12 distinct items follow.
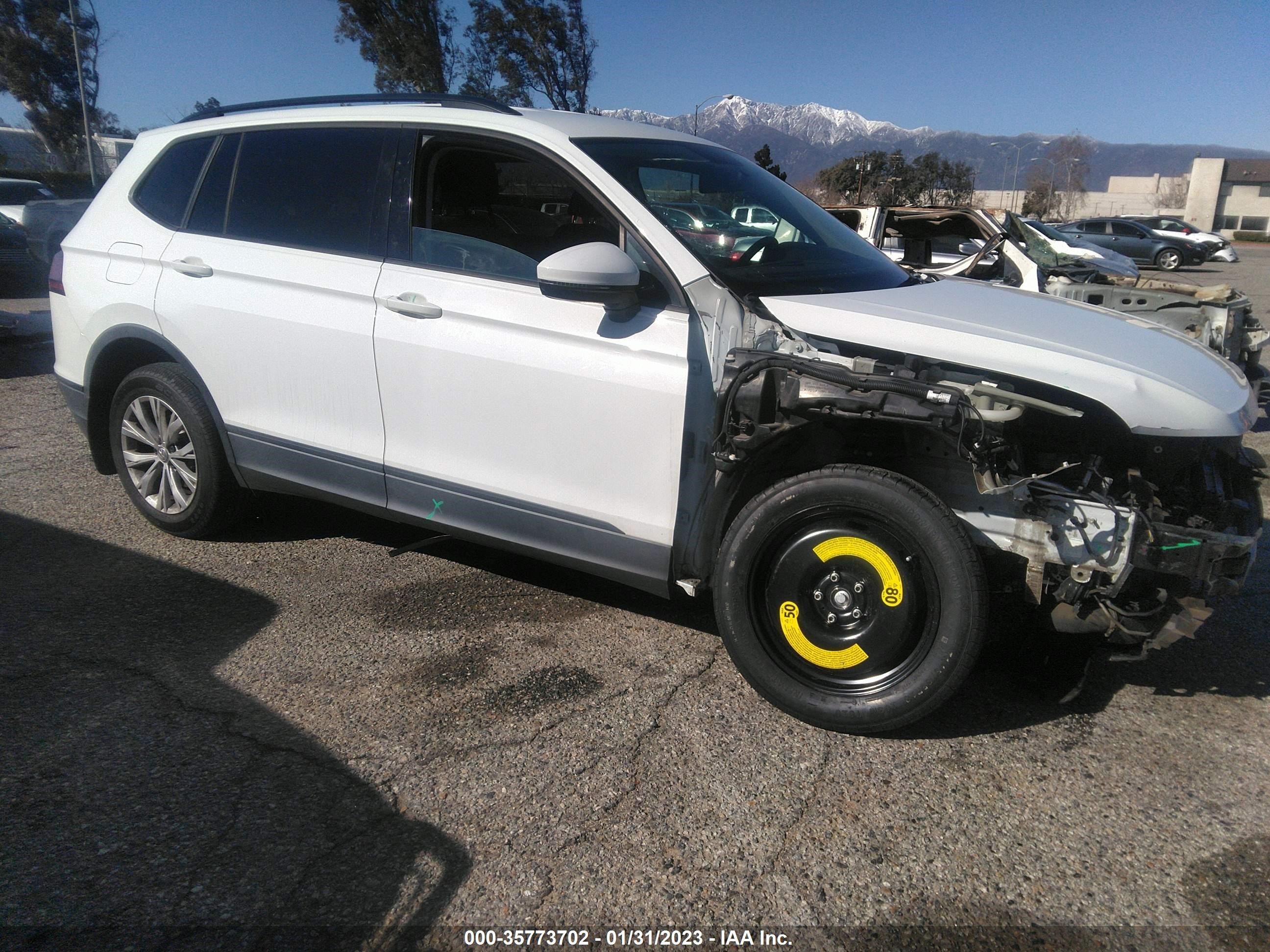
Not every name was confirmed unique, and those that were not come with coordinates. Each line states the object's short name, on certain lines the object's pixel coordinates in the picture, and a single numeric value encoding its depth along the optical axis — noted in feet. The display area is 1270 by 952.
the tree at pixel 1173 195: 287.07
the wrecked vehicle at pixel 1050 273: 21.95
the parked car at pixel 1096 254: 36.09
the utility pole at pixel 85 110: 101.81
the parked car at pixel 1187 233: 102.99
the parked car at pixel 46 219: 45.85
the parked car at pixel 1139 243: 97.09
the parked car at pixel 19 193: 53.26
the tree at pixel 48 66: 131.85
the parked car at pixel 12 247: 45.68
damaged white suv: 9.00
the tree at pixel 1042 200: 207.51
